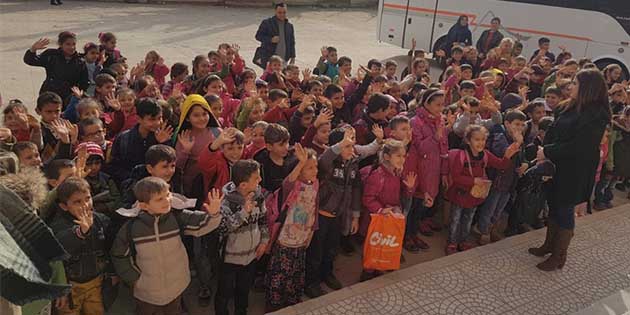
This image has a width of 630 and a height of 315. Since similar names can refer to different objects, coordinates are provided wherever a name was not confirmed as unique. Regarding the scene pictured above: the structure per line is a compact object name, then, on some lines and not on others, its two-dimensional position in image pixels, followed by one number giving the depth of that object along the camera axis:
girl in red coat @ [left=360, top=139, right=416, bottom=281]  4.37
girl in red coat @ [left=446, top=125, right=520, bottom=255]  4.85
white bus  11.09
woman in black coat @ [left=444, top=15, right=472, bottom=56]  11.95
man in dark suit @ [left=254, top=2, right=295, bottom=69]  9.55
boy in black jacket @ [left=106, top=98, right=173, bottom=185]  4.20
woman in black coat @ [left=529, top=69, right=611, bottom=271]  4.52
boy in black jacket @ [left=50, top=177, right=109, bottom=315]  3.16
